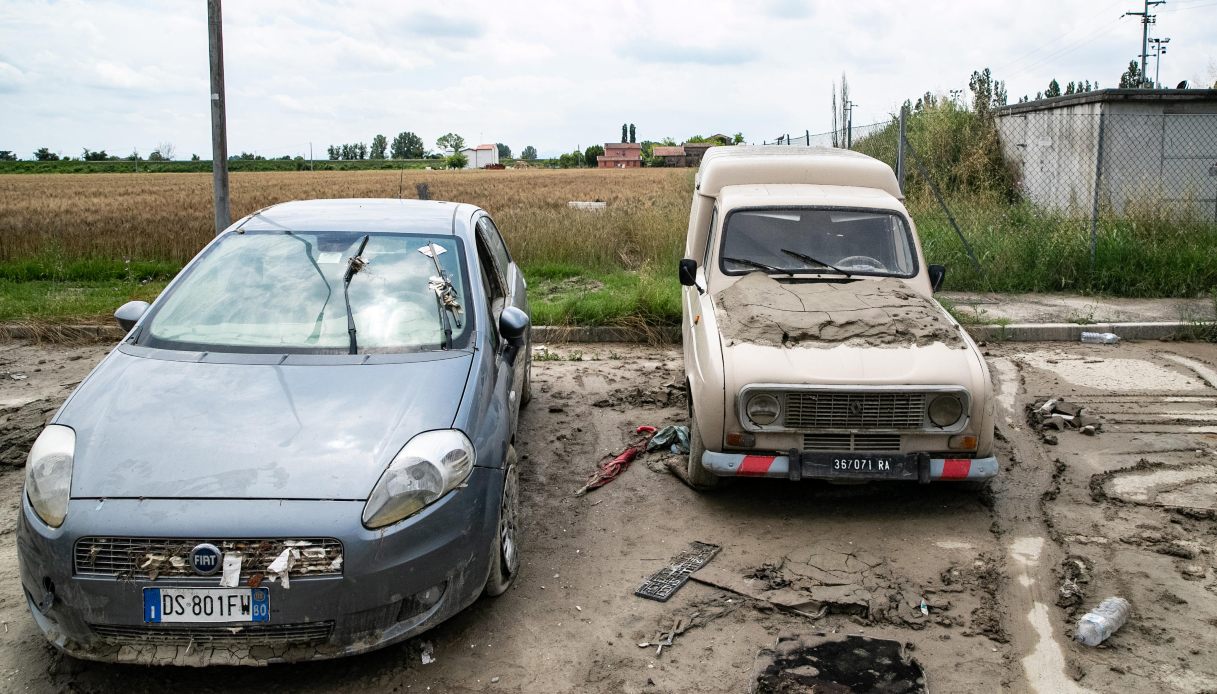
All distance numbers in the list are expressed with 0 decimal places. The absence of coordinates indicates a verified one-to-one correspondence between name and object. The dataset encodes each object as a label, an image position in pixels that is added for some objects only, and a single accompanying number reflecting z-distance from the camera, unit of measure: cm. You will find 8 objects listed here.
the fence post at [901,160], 1258
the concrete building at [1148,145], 1577
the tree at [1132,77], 5172
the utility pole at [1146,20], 5047
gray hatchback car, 357
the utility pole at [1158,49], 5409
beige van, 543
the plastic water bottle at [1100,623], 417
